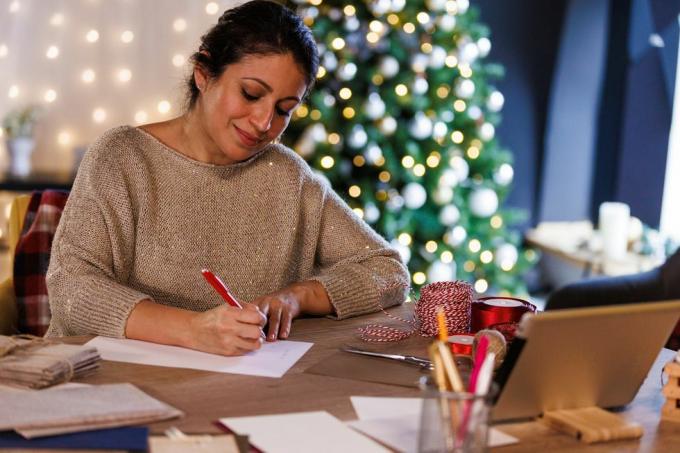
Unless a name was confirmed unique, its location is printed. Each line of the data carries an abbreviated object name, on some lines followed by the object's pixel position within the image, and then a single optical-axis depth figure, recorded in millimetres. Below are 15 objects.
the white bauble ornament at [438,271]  4152
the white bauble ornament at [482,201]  4277
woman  1715
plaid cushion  2184
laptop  1136
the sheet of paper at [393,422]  1147
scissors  1474
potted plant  4113
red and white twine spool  1655
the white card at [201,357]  1424
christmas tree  3980
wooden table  1184
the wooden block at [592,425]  1190
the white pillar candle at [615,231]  4773
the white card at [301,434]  1110
